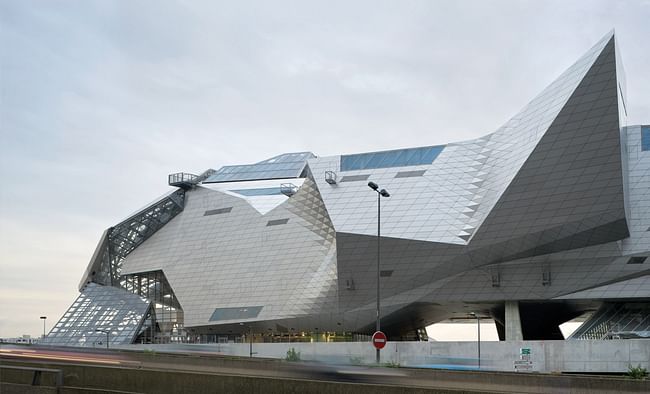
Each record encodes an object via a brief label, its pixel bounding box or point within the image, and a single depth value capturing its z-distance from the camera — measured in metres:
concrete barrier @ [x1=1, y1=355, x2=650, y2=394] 14.28
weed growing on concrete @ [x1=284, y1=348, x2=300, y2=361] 45.04
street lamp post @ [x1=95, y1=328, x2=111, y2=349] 76.94
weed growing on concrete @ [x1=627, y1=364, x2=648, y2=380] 32.05
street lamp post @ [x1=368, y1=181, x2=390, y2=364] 38.61
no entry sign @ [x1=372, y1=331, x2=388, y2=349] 32.75
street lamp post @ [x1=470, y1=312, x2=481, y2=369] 50.41
